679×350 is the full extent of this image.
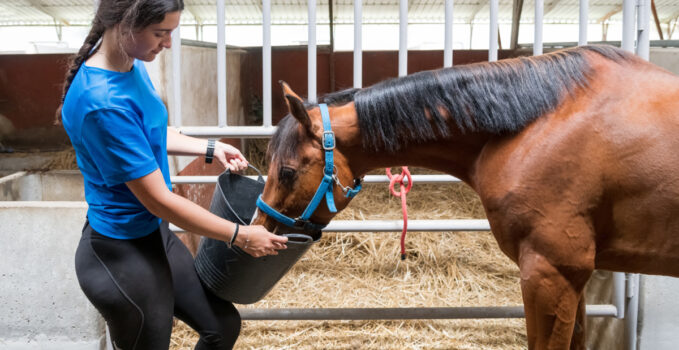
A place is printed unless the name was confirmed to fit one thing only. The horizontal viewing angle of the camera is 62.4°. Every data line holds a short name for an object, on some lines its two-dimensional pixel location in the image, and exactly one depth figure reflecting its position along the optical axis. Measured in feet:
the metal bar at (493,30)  6.72
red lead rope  6.01
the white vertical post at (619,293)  7.06
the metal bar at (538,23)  6.81
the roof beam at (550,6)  27.17
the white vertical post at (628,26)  6.70
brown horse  4.54
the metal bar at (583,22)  6.72
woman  4.11
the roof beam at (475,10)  28.57
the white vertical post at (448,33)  6.80
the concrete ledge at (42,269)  7.61
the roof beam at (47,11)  28.94
